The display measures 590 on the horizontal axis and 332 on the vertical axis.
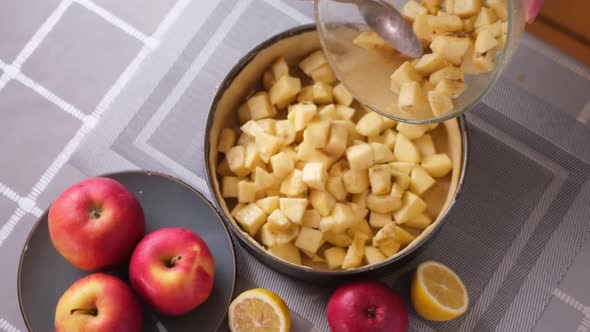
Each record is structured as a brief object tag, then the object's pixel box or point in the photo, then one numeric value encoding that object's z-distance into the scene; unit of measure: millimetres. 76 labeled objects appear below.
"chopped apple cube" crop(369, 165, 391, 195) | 1305
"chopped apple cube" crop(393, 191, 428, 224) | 1311
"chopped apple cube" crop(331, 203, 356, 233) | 1290
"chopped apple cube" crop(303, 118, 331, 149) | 1313
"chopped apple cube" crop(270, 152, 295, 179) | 1316
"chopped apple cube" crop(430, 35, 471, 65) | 1118
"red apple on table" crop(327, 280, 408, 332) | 1227
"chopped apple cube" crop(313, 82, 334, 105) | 1393
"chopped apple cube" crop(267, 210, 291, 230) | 1290
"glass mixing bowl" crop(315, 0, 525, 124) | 1208
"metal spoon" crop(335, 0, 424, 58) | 1158
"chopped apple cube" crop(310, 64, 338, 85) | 1420
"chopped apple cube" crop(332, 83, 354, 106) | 1405
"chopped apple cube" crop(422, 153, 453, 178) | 1342
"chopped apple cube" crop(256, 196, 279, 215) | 1315
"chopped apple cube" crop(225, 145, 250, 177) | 1357
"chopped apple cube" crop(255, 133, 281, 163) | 1336
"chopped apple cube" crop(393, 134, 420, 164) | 1350
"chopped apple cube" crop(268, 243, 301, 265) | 1306
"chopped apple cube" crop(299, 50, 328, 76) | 1417
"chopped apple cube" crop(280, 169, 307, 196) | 1312
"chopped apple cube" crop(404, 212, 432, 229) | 1328
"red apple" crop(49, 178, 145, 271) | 1210
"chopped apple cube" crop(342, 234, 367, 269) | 1289
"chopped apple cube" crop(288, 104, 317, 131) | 1337
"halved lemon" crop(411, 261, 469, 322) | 1281
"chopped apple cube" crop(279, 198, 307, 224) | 1298
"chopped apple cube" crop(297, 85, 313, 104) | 1407
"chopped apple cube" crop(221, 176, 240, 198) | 1354
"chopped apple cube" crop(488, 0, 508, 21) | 1074
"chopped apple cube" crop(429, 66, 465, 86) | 1125
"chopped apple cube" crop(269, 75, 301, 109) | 1380
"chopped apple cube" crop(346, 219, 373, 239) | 1328
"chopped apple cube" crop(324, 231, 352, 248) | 1315
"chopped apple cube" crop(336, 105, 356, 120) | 1388
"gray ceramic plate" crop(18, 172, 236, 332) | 1286
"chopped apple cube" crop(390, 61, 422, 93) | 1169
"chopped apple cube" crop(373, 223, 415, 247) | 1291
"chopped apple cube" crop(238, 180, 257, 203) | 1327
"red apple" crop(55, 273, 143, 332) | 1159
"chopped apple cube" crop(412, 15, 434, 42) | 1164
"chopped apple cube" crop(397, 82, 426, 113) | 1155
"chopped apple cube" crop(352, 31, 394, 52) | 1195
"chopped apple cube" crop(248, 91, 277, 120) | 1389
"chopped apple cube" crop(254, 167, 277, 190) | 1325
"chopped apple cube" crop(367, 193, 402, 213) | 1311
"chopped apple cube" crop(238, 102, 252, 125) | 1417
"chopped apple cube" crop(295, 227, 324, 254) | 1308
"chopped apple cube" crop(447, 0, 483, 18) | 1132
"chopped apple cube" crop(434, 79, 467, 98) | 1133
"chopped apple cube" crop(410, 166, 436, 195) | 1330
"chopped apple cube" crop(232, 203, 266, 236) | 1304
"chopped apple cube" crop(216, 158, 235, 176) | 1387
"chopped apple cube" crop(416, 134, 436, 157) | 1372
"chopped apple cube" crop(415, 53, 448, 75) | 1133
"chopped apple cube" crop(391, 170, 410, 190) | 1331
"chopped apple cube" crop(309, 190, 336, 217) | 1309
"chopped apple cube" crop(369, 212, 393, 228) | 1326
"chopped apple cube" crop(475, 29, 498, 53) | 1086
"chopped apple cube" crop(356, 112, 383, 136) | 1357
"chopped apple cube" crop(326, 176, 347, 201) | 1320
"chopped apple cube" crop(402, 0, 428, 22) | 1188
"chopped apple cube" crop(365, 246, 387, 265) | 1296
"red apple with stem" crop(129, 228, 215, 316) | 1187
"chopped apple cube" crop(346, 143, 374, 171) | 1300
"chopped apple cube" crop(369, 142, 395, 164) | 1334
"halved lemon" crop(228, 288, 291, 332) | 1264
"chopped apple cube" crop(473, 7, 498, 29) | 1108
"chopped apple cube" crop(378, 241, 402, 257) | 1307
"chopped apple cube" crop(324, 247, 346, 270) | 1309
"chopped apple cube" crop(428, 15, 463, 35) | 1151
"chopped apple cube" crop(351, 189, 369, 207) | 1337
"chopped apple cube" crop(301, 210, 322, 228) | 1321
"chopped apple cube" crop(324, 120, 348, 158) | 1319
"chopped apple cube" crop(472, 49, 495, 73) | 1085
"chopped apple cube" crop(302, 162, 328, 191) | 1284
